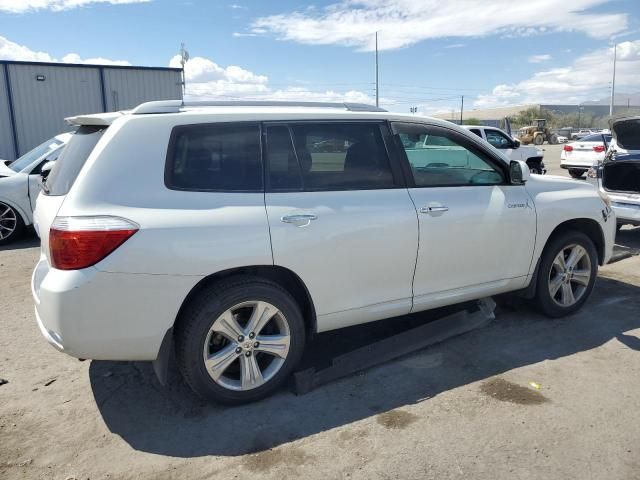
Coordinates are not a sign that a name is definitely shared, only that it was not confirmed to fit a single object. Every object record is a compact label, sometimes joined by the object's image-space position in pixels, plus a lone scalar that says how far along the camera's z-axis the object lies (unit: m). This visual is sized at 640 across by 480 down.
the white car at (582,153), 16.92
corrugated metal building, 17.08
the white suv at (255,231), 2.93
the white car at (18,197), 8.16
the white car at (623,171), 7.15
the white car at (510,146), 15.47
